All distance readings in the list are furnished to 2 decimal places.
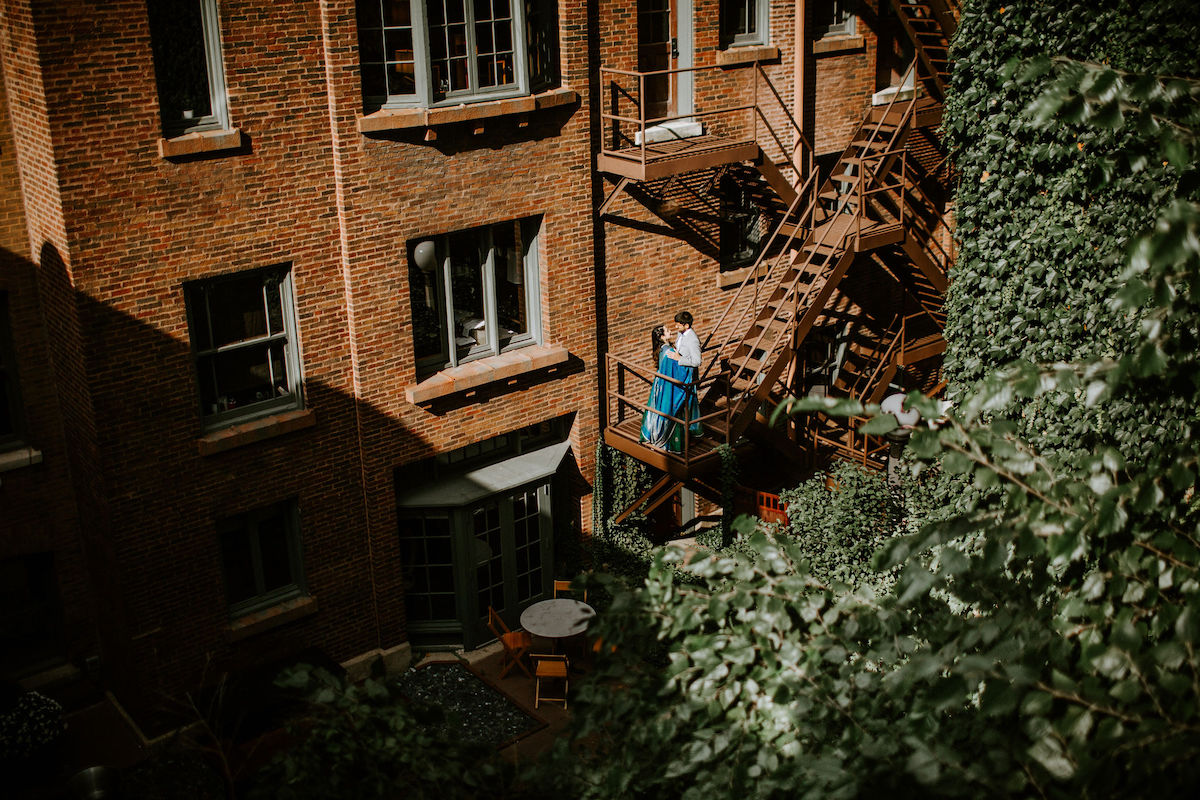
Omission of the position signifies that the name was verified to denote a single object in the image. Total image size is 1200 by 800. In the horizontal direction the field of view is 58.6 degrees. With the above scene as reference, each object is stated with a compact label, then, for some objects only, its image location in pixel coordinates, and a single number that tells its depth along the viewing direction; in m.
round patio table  14.14
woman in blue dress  15.10
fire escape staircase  15.15
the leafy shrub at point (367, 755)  5.38
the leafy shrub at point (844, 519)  15.30
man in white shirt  14.86
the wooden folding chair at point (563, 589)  15.21
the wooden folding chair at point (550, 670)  13.84
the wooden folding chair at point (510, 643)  14.52
